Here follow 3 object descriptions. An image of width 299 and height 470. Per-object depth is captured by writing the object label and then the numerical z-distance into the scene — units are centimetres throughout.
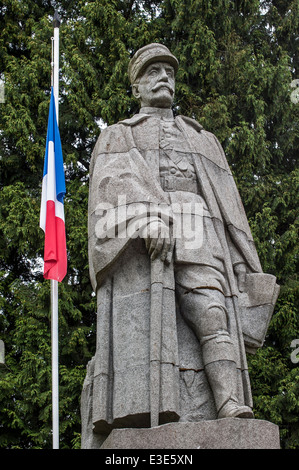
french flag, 922
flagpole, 879
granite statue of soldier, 618
